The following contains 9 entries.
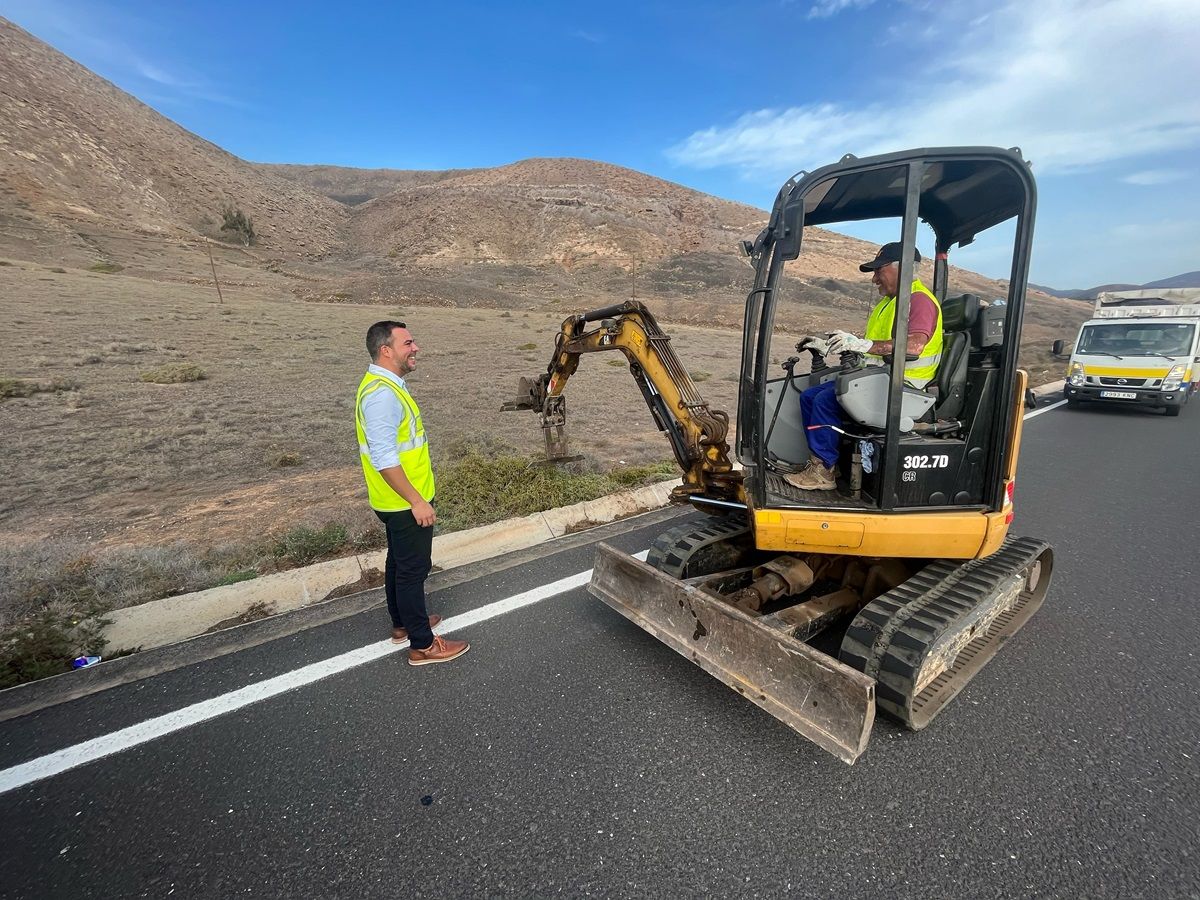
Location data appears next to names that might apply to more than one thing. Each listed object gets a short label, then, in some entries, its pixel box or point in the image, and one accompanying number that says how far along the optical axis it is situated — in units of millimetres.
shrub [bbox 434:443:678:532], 5423
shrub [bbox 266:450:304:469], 7270
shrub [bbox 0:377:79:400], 9789
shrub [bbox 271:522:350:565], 4461
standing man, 3082
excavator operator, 3129
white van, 11820
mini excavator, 2635
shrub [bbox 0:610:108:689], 3086
